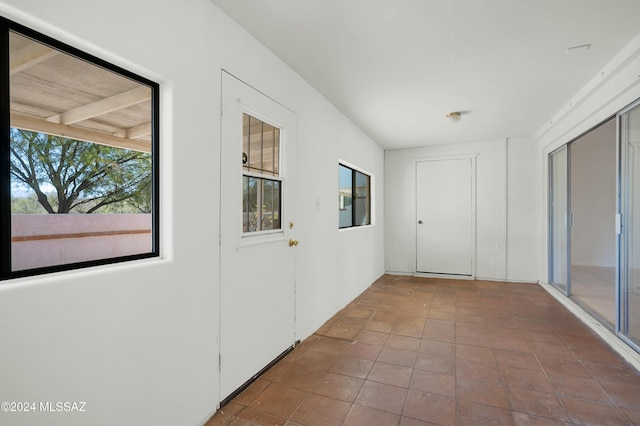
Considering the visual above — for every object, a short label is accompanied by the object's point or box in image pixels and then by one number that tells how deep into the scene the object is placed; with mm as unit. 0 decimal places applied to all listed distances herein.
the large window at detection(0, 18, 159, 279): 1155
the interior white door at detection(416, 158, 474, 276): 5777
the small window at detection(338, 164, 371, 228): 4383
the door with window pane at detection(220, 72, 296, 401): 2062
